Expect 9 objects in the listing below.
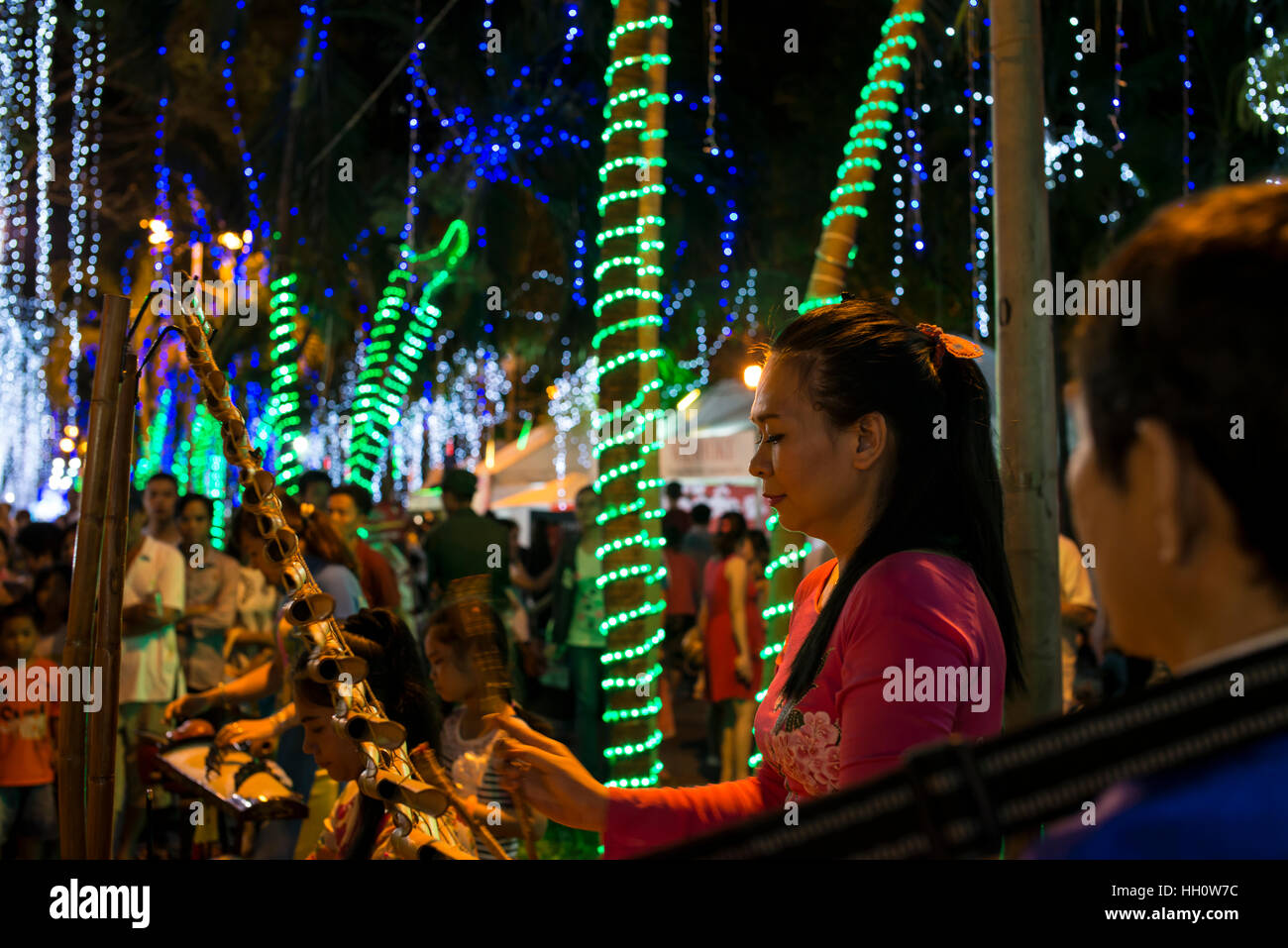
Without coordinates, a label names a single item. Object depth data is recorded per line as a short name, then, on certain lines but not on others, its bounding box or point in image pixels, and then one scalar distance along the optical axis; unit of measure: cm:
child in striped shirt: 351
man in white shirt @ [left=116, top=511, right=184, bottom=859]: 625
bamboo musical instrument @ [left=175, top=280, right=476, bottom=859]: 200
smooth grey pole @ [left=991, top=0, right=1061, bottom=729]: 346
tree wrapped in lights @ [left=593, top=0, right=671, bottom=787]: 491
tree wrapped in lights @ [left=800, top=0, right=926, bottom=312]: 459
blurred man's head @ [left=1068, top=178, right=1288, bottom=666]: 84
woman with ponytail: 168
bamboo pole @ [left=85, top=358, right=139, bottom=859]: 246
